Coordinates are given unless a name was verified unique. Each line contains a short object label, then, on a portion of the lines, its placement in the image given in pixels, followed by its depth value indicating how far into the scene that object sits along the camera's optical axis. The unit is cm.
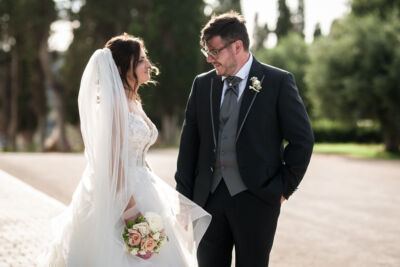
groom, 321
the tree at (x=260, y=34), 6017
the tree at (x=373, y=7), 2789
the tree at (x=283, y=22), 5169
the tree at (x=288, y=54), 4466
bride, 332
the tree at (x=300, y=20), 5847
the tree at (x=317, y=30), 5917
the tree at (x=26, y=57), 3108
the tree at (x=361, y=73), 2343
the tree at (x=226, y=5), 4309
